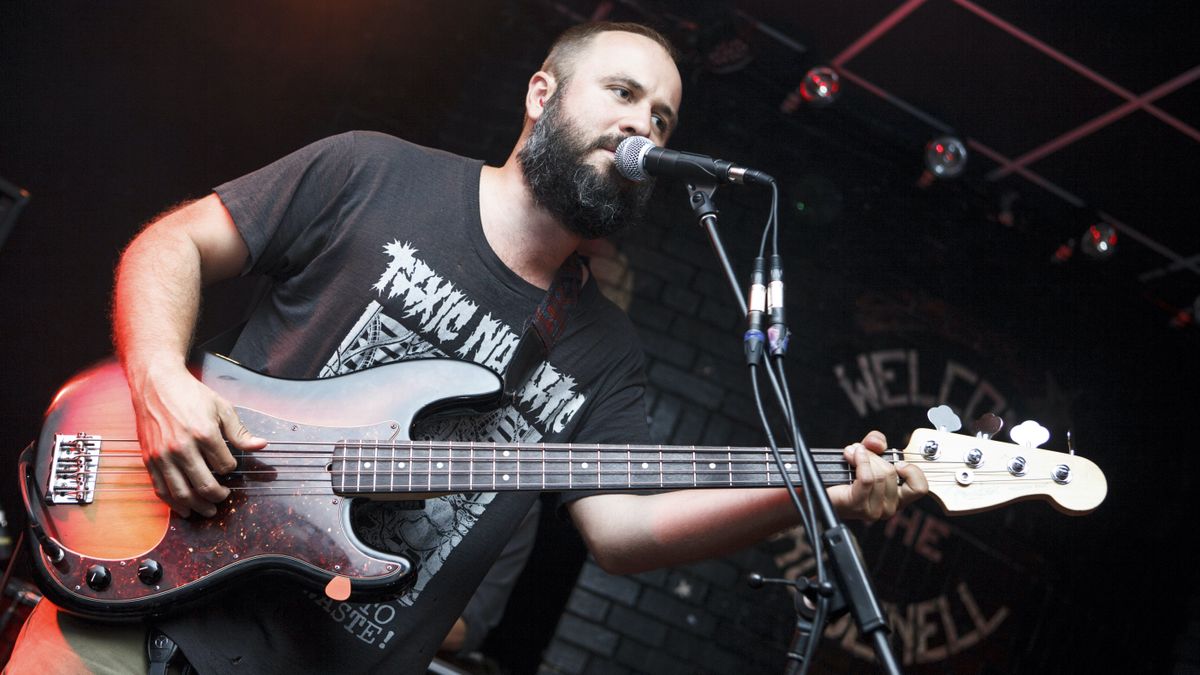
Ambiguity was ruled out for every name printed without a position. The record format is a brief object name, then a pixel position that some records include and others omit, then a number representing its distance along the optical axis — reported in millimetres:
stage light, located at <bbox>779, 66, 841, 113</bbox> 4754
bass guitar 1796
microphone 1828
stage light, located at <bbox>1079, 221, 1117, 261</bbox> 5109
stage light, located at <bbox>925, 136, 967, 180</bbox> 4945
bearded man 1854
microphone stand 1391
